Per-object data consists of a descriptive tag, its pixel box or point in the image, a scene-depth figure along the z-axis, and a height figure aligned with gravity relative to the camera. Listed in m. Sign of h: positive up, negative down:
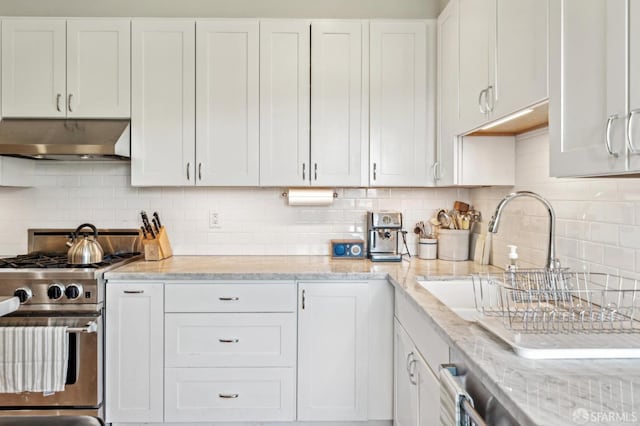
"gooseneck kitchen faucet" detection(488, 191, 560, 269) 1.67 -0.04
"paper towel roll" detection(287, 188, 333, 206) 3.00 +0.11
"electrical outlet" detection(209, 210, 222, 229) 3.15 -0.04
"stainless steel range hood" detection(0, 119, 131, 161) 2.62 +0.42
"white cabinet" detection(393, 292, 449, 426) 1.62 -0.62
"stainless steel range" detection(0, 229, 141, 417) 2.37 -0.54
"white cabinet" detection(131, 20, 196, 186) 2.81 +0.75
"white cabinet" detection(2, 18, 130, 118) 2.79 +0.86
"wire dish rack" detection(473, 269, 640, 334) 1.29 -0.30
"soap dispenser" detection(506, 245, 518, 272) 2.08 -0.17
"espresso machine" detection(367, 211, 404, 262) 2.89 -0.13
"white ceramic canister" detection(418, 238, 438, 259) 3.01 -0.22
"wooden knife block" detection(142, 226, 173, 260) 2.88 -0.21
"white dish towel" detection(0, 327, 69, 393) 2.32 -0.72
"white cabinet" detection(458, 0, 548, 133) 1.52 +0.60
